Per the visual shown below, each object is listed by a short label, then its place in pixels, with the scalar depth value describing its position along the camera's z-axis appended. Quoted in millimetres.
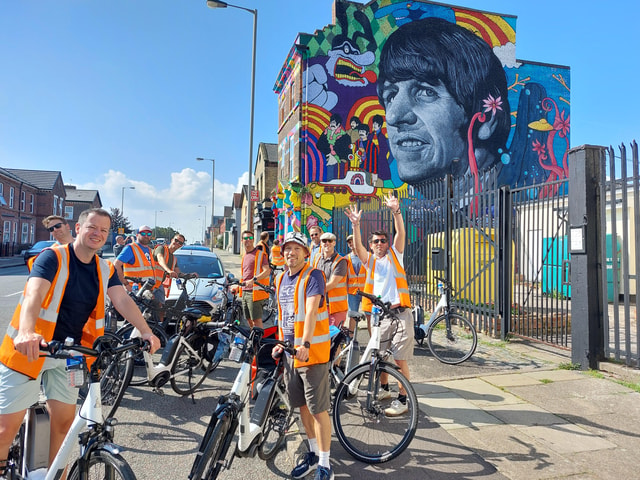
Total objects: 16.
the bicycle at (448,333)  6855
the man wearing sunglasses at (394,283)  4676
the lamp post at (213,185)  38294
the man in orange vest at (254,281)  7387
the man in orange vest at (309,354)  3227
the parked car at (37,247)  20633
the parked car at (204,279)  8305
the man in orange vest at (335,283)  6262
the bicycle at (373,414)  3588
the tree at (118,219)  69675
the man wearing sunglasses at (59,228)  5328
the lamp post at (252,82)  17256
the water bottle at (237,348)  3130
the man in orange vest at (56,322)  2598
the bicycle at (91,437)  2359
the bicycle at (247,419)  2752
